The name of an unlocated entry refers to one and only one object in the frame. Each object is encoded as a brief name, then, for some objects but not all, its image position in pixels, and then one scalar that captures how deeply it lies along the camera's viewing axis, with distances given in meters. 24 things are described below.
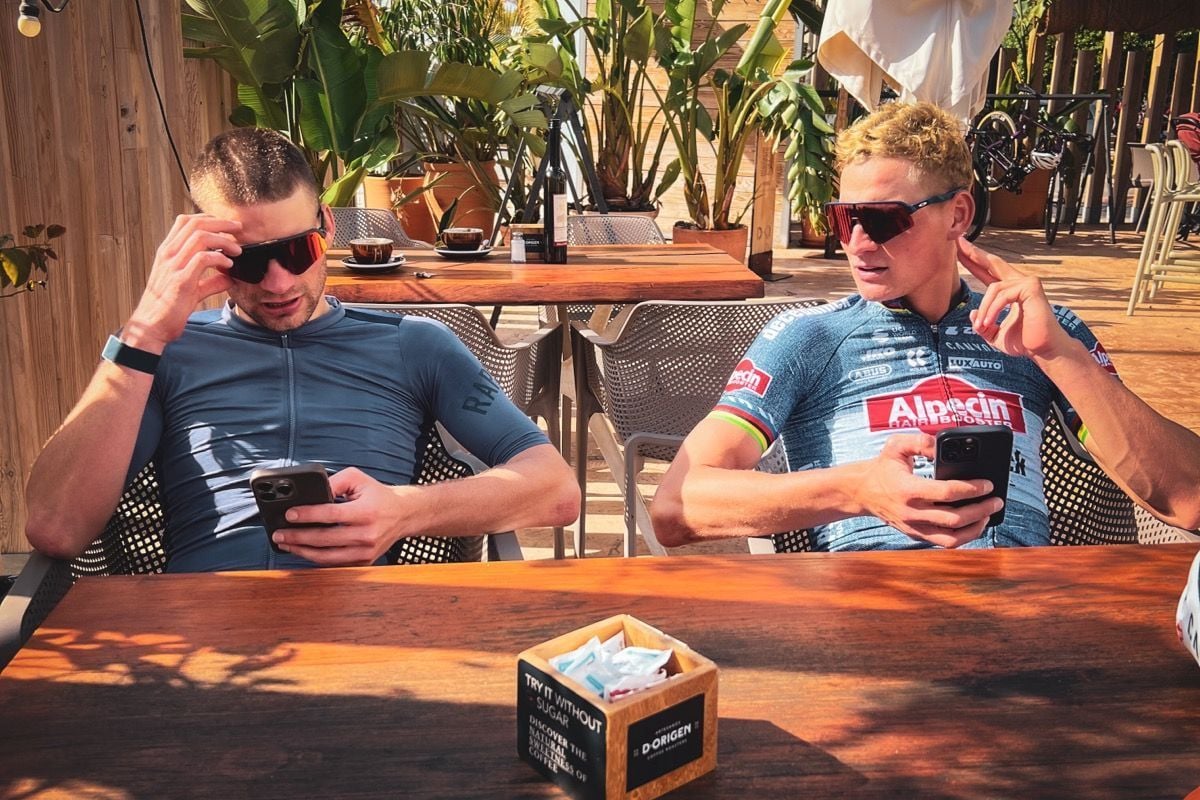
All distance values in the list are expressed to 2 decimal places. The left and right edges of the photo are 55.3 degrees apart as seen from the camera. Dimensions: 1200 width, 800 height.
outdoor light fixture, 2.48
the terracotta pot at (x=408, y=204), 9.42
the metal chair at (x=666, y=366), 3.43
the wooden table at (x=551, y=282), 3.80
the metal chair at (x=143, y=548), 1.91
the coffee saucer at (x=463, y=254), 4.50
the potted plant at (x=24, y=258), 2.63
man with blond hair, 2.24
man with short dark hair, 2.12
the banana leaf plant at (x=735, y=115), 7.95
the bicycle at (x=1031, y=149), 12.68
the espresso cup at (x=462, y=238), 4.52
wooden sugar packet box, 1.14
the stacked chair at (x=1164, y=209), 8.61
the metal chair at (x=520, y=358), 3.37
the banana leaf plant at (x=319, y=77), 5.43
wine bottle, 4.32
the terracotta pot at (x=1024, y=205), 13.93
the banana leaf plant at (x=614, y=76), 8.05
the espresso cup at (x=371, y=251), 4.10
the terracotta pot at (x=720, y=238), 8.75
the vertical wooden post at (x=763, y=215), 10.03
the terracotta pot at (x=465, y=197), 9.10
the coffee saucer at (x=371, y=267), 4.03
